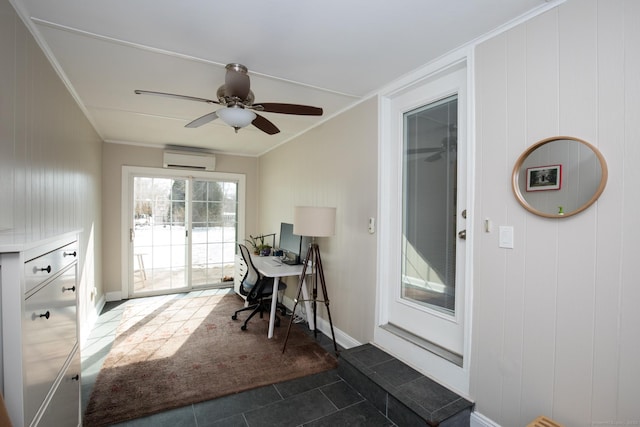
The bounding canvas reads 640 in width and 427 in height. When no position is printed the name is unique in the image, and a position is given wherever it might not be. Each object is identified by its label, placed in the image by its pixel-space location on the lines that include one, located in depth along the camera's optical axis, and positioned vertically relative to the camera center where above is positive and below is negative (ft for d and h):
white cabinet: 3.07 -1.48
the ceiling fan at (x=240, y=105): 6.44 +2.48
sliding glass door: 16.10 -0.96
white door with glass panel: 7.02 -0.11
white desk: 10.94 -2.17
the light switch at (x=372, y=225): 9.15 -0.36
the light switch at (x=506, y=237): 5.75 -0.43
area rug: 7.36 -4.52
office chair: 11.80 -2.98
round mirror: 4.74 +0.64
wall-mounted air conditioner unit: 15.99 +2.74
